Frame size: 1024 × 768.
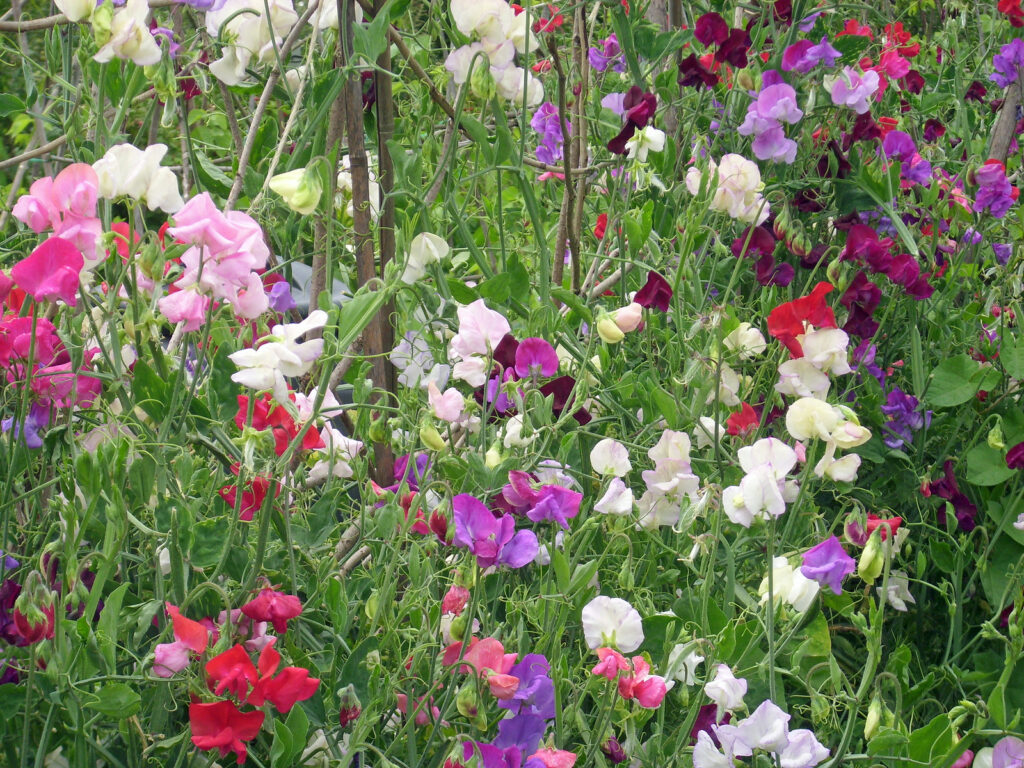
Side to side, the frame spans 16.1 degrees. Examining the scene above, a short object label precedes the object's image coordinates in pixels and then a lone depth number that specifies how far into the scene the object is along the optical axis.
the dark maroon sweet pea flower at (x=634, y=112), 3.07
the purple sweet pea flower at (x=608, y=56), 3.52
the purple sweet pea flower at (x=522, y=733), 2.69
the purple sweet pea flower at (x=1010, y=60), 3.68
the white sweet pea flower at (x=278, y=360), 2.61
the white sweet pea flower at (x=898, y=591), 3.09
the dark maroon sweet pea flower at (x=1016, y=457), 3.18
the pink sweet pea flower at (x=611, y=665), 2.66
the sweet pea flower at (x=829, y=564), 2.72
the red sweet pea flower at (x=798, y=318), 2.90
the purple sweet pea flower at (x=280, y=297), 3.02
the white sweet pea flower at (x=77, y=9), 2.65
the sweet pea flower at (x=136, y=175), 2.61
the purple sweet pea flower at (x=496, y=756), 2.65
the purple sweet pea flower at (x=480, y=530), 2.66
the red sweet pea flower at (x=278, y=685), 2.58
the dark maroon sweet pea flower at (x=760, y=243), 3.18
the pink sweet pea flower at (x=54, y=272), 2.57
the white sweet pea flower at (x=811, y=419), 2.81
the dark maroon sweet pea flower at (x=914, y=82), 3.76
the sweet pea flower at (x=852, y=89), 3.19
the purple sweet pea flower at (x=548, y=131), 3.53
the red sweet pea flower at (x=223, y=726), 2.56
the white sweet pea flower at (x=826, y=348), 2.89
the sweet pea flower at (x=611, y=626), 2.71
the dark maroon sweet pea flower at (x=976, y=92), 4.07
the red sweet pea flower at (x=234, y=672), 2.57
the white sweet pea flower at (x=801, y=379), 2.91
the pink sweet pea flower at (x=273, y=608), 2.62
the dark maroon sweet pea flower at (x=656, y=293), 2.99
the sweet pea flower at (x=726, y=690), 2.68
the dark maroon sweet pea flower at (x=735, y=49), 3.16
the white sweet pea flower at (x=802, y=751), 2.65
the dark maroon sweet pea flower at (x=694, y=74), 3.15
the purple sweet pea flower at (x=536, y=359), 2.82
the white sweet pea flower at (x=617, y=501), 2.78
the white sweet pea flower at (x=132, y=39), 2.65
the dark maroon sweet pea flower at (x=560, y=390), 2.90
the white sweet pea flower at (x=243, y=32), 2.83
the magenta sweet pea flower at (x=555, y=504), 2.73
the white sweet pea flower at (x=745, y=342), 2.95
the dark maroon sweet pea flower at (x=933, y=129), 3.56
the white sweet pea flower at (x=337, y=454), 2.82
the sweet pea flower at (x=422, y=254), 2.85
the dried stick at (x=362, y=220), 2.86
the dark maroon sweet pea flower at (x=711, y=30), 3.15
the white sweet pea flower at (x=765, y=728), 2.64
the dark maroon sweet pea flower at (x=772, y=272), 3.21
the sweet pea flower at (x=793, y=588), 2.76
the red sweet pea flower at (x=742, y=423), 2.98
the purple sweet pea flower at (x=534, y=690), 2.67
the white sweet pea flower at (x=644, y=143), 3.08
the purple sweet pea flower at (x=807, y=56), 3.22
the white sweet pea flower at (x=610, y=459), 2.86
